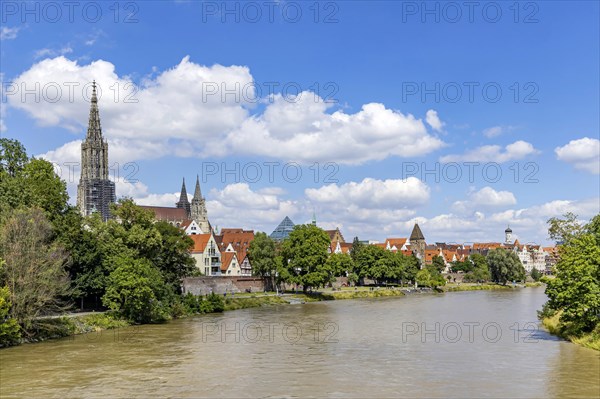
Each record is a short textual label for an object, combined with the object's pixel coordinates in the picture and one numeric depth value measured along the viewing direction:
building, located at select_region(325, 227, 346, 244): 164.38
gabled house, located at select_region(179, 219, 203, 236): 148.00
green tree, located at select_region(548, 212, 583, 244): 51.97
